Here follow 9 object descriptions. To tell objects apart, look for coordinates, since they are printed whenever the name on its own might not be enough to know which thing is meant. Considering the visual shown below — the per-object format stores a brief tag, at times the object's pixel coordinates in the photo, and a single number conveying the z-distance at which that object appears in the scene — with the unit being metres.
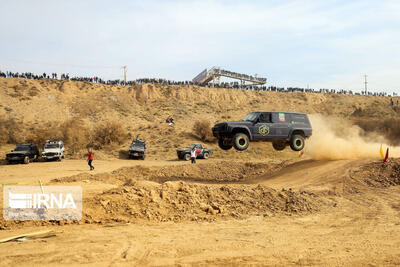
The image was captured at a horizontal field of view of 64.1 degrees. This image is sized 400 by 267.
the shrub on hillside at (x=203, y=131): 43.59
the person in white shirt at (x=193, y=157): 26.62
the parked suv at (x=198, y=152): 33.41
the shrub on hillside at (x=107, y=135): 39.44
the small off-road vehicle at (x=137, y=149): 34.44
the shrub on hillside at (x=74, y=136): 37.06
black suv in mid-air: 14.06
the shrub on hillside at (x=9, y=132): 39.36
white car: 30.62
